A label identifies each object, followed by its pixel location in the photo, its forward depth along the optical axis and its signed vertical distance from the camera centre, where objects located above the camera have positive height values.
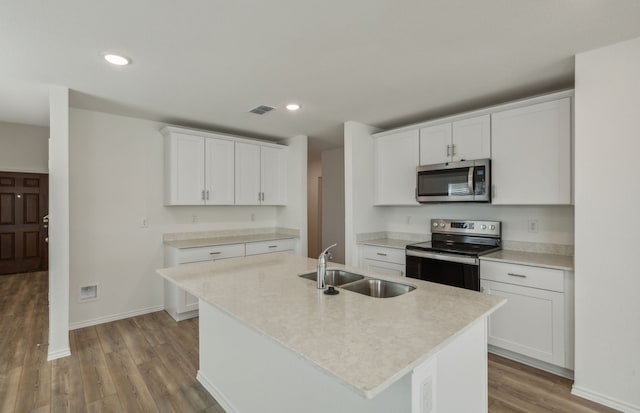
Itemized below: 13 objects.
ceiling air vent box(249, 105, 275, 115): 3.28 +1.04
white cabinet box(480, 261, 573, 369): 2.31 -0.84
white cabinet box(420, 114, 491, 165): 2.98 +0.66
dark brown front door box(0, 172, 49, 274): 5.21 -0.28
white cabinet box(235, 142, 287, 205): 4.23 +0.45
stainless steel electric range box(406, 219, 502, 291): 2.77 -0.43
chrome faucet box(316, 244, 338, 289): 1.78 -0.37
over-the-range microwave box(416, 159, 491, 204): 2.91 +0.24
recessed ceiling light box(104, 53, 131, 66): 2.11 +1.03
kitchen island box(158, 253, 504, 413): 1.03 -0.48
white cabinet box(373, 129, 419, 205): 3.56 +0.46
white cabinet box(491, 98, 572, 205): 2.51 +0.44
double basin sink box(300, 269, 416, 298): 1.88 -0.51
